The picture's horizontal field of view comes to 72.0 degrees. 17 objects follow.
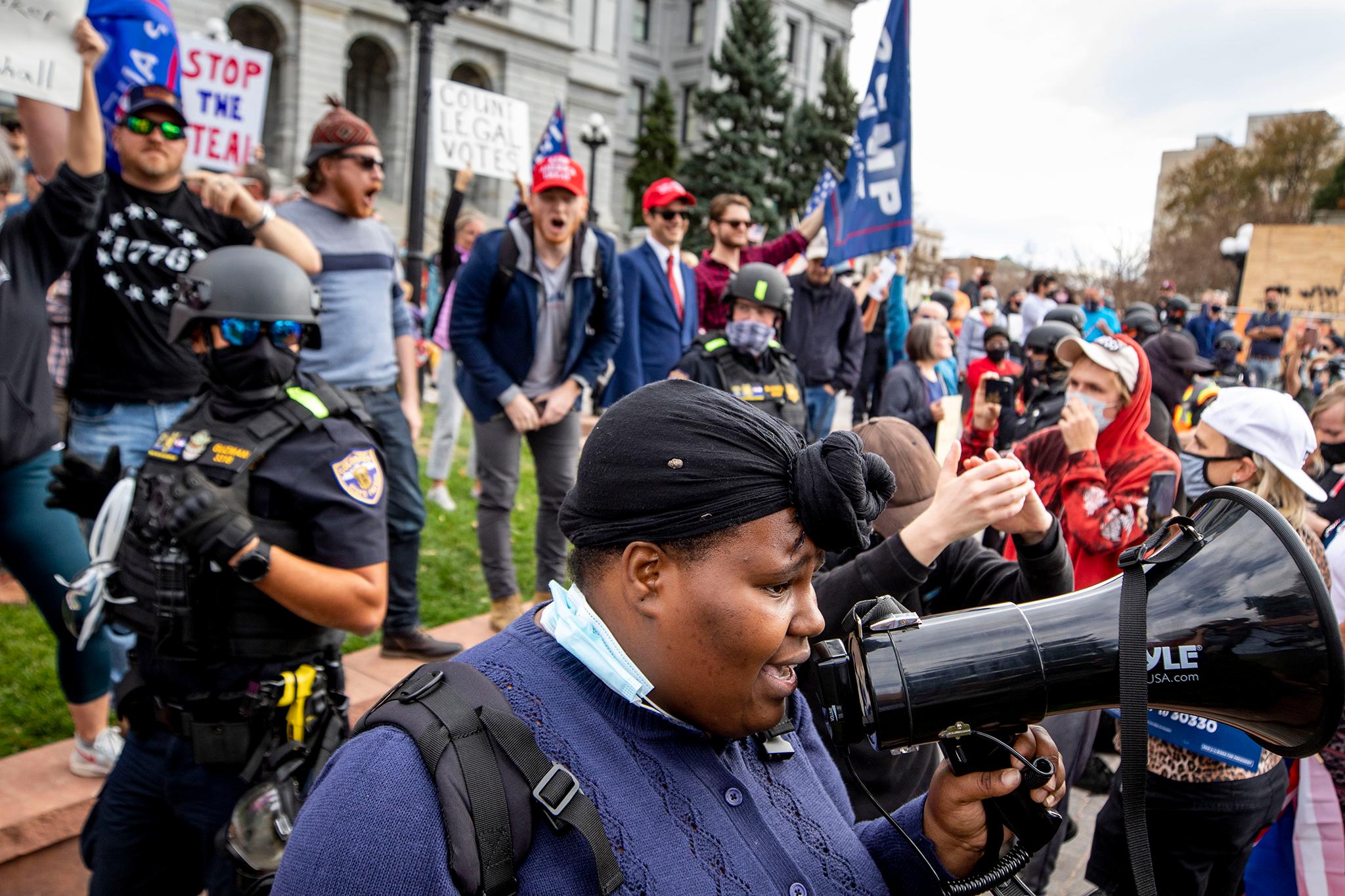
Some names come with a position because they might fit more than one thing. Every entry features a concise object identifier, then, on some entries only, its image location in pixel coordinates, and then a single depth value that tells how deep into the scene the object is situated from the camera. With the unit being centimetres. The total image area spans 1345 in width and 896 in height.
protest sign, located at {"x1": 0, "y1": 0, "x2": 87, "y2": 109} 297
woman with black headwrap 125
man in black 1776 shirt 367
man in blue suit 607
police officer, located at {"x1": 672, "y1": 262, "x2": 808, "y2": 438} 512
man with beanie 430
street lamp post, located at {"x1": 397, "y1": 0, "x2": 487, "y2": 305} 697
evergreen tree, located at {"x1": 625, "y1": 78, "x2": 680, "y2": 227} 4062
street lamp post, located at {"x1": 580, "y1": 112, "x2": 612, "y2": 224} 1655
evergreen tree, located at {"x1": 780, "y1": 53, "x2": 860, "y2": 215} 3984
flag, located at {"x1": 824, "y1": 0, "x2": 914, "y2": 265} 622
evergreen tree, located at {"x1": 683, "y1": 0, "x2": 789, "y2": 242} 3850
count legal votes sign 806
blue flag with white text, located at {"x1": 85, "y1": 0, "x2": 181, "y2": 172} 442
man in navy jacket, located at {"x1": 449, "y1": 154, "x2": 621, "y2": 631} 480
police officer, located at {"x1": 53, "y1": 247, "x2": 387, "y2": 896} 217
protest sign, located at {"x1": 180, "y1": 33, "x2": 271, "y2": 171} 618
